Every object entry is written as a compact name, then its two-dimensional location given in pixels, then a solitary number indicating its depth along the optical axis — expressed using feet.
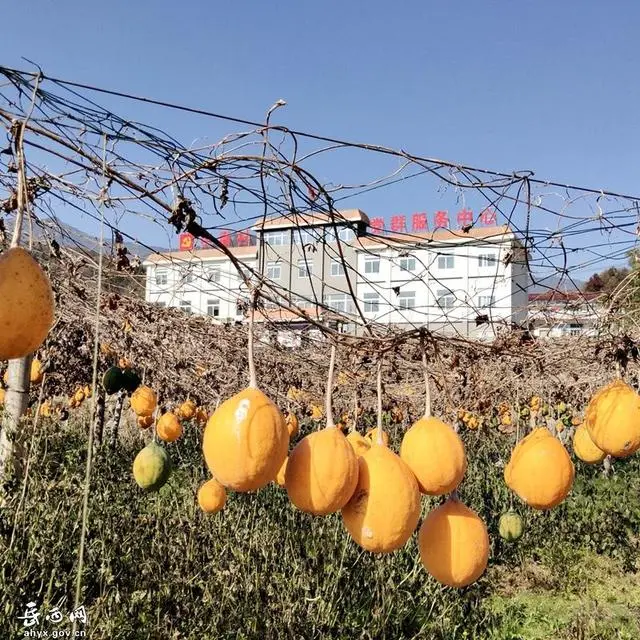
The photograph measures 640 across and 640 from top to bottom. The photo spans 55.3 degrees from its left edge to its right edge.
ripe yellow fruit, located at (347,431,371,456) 6.57
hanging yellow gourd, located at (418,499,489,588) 5.71
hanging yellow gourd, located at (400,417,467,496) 5.45
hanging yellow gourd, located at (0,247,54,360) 3.86
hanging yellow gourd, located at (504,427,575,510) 7.80
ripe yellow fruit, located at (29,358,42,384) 16.63
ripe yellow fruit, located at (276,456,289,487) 11.22
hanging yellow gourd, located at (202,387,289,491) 4.63
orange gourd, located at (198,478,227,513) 12.68
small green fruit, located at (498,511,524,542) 14.14
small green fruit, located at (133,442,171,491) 11.55
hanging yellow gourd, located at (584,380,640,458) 8.26
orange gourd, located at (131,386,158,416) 17.88
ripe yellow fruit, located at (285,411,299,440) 16.66
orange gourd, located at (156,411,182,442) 18.47
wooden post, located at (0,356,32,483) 12.68
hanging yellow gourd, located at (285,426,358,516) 4.75
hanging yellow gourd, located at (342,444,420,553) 4.92
